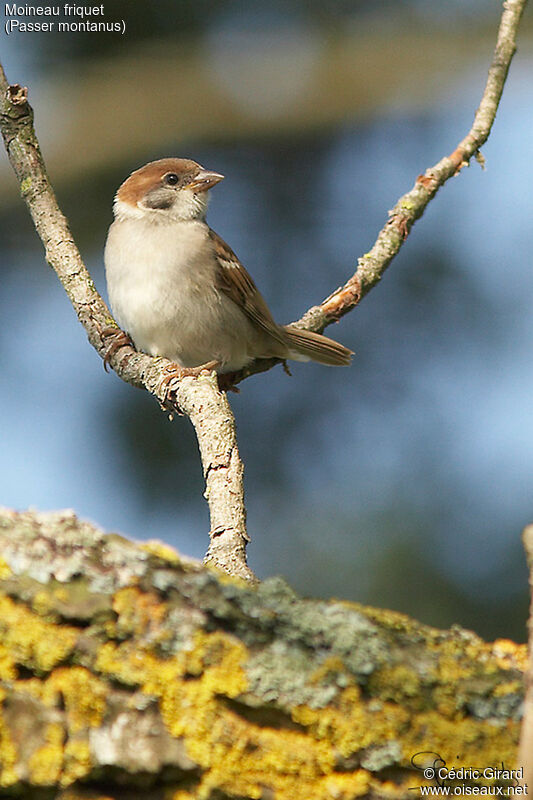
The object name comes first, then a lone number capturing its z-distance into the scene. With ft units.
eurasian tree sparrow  27.94
